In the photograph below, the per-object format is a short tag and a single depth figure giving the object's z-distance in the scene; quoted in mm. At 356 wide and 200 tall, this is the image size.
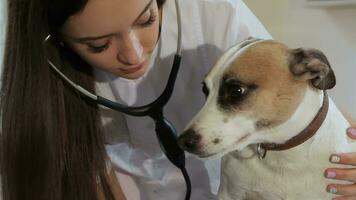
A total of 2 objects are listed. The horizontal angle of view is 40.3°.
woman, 883
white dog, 894
